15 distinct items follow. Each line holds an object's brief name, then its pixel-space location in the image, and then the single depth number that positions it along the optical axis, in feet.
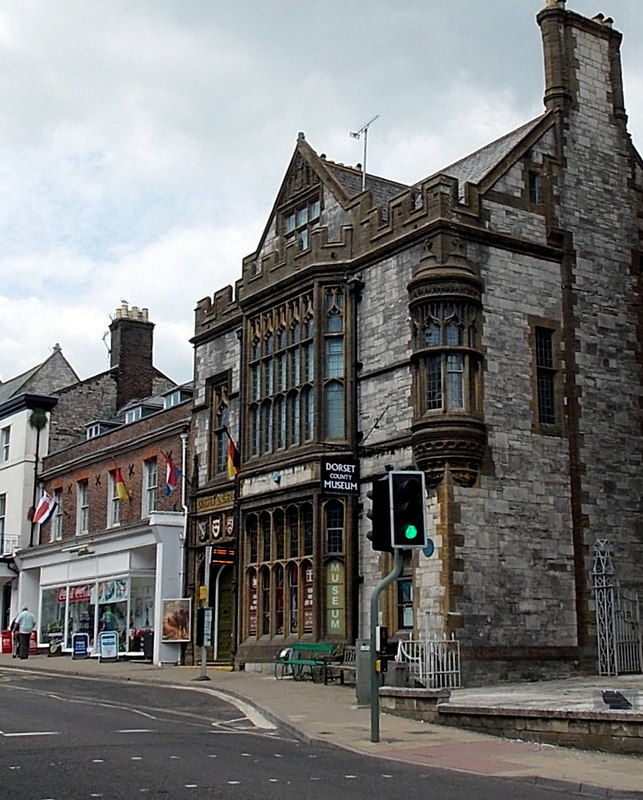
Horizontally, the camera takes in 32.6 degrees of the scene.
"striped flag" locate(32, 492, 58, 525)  130.62
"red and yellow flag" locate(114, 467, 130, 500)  118.83
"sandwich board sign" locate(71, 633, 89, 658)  113.80
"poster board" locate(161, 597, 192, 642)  99.96
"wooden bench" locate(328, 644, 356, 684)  74.95
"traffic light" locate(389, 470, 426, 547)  46.78
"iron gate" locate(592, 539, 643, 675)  76.69
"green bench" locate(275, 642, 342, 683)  76.18
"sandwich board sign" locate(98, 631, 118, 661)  106.93
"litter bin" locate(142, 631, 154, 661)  102.99
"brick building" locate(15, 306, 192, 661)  107.96
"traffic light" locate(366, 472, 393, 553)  47.32
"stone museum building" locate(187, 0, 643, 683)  74.49
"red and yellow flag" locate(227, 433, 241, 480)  95.71
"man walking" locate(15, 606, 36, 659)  115.44
